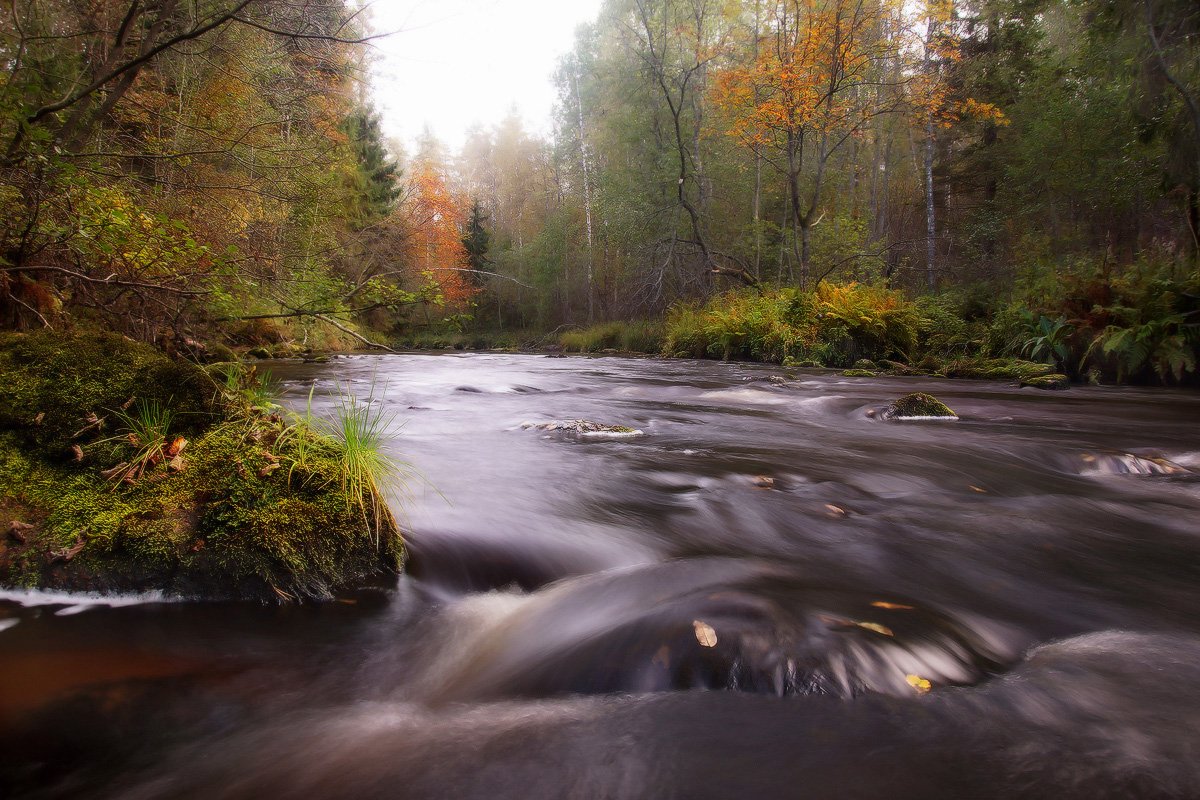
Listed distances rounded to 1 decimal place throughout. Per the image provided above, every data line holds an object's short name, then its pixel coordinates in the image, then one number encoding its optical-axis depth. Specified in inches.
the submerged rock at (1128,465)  174.7
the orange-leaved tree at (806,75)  552.7
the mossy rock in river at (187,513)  83.9
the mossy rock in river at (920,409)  263.9
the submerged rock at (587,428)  227.4
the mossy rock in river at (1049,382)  349.4
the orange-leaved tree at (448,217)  1402.6
